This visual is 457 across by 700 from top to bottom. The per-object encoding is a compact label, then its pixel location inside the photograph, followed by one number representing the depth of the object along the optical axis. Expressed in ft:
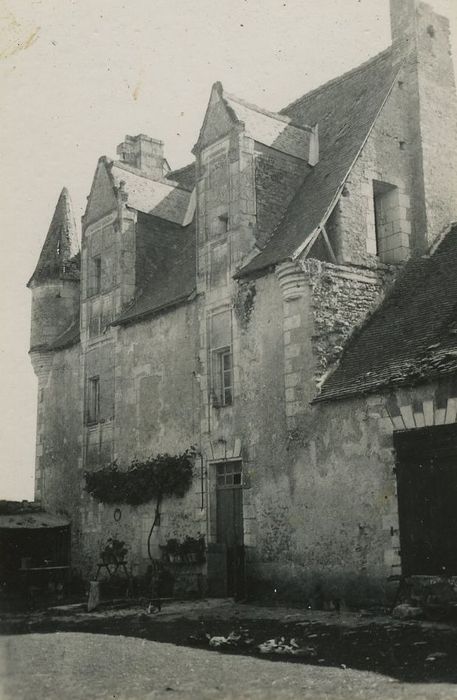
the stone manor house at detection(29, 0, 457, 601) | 39.68
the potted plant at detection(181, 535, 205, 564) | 51.80
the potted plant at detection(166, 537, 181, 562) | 52.75
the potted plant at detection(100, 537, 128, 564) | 58.46
